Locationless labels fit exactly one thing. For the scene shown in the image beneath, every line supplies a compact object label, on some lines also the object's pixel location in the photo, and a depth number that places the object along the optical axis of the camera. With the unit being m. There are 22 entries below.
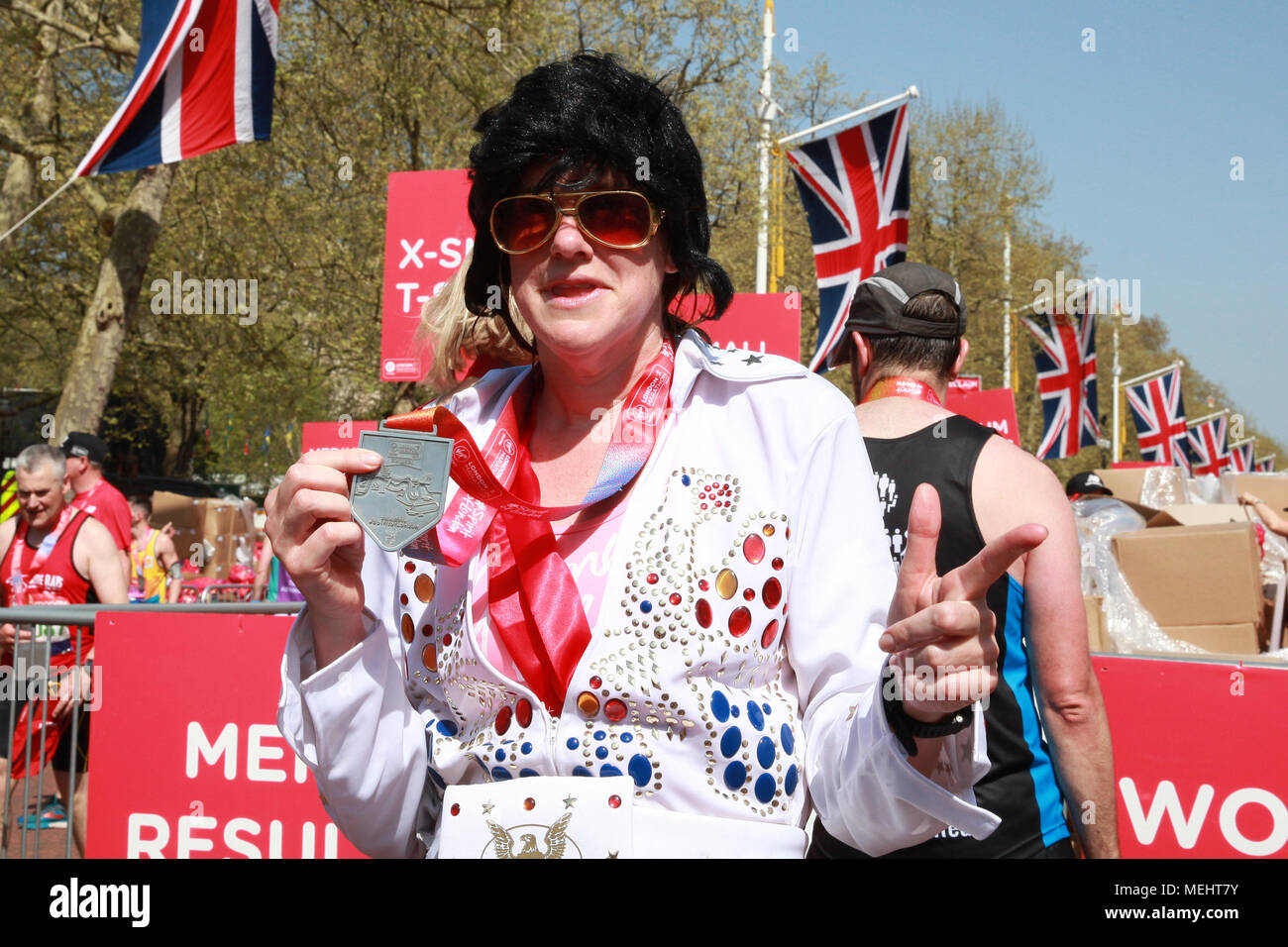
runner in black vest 2.58
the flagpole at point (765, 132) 18.50
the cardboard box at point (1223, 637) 5.46
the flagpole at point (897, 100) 10.07
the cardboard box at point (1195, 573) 5.43
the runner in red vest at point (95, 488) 8.22
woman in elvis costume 1.70
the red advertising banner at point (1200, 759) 3.77
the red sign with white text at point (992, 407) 10.66
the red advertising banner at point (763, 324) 5.96
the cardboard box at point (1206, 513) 7.48
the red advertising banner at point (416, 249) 5.69
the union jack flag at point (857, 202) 9.77
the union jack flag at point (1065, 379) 19.23
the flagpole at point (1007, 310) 27.80
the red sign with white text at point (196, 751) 4.32
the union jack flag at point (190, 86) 8.26
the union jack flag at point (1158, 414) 29.72
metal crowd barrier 4.62
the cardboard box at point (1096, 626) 5.03
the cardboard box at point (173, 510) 17.08
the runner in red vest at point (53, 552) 6.44
